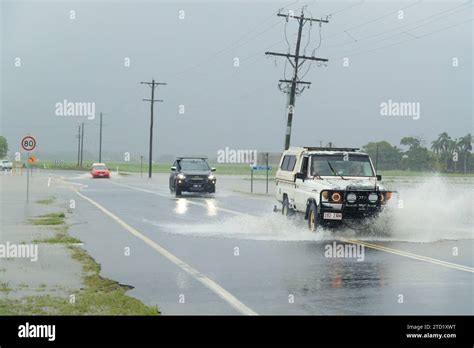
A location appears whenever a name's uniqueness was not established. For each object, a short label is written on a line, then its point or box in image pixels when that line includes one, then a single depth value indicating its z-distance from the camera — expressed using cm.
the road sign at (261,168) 4181
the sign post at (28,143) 2678
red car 6981
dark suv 3609
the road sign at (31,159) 2879
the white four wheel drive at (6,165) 9840
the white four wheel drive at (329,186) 1655
